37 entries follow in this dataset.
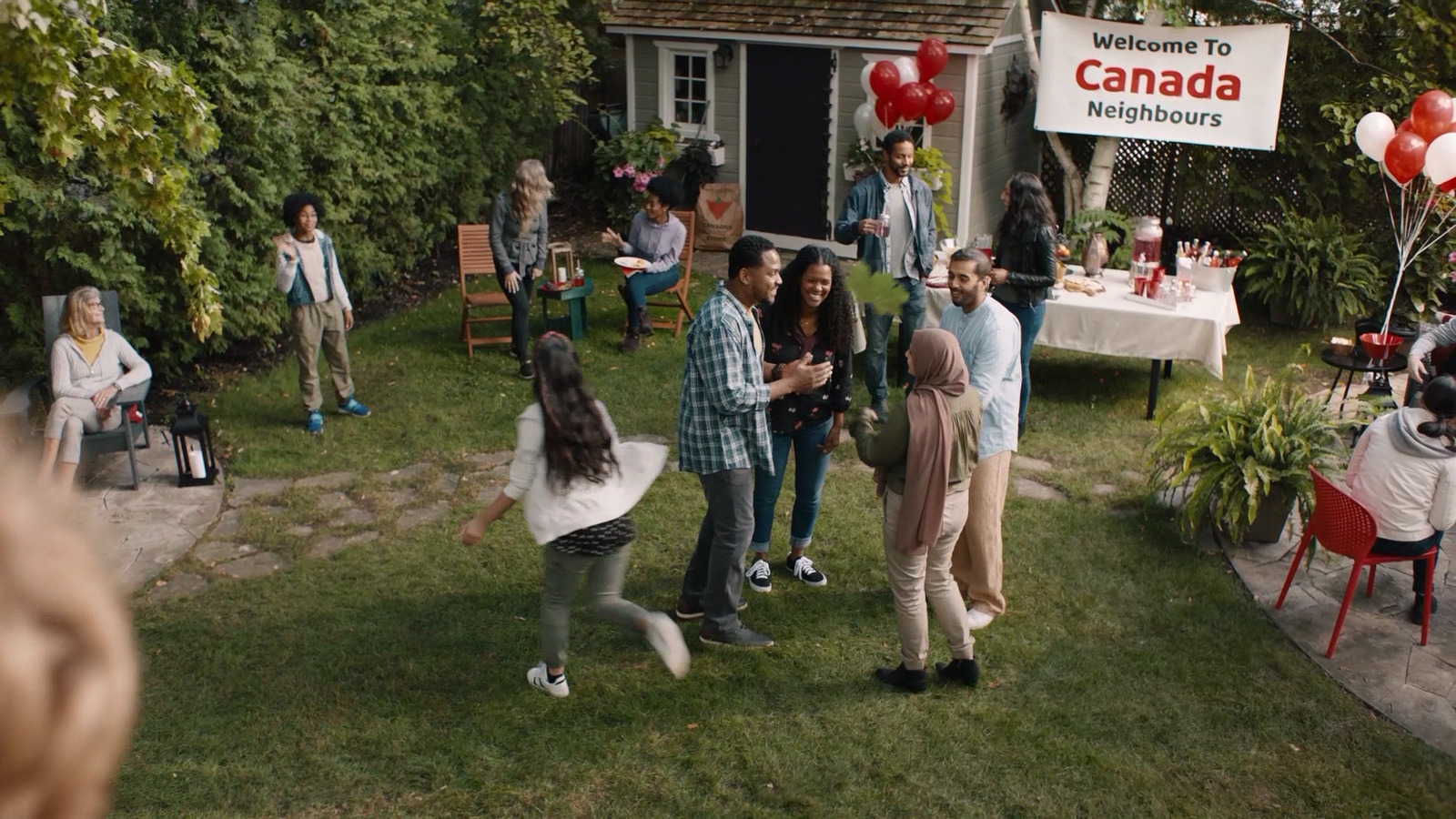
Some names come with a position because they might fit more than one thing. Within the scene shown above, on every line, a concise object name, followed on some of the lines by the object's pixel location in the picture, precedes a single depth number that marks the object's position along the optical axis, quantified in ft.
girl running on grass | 16.47
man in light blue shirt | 19.43
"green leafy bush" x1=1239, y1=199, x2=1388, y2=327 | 36.42
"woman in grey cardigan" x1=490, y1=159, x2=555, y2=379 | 31.73
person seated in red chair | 18.86
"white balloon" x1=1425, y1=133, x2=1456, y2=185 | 26.53
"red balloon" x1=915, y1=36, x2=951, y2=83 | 38.88
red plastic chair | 18.86
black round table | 27.30
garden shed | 42.06
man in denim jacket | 27.04
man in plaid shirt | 17.72
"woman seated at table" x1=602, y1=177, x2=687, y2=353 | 34.37
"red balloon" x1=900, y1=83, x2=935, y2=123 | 38.96
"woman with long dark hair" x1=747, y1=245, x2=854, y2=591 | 19.06
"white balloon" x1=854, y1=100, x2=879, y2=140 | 41.70
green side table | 34.63
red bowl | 27.43
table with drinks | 28.84
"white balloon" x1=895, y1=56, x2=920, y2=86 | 39.60
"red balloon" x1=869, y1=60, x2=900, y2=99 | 38.99
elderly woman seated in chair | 24.53
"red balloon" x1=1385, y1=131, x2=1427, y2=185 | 28.04
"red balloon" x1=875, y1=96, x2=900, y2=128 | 39.55
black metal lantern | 25.43
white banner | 35.37
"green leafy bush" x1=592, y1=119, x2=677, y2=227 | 45.39
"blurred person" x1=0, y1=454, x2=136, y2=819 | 2.29
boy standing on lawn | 27.58
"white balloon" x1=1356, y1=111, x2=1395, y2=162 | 29.71
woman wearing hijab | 16.61
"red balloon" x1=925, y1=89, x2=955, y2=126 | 39.65
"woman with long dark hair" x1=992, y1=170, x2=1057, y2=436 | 25.82
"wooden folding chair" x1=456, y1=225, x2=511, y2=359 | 34.06
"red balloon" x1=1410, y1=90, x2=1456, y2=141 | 27.68
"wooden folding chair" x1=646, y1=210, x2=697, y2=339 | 35.47
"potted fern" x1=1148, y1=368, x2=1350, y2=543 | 22.36
